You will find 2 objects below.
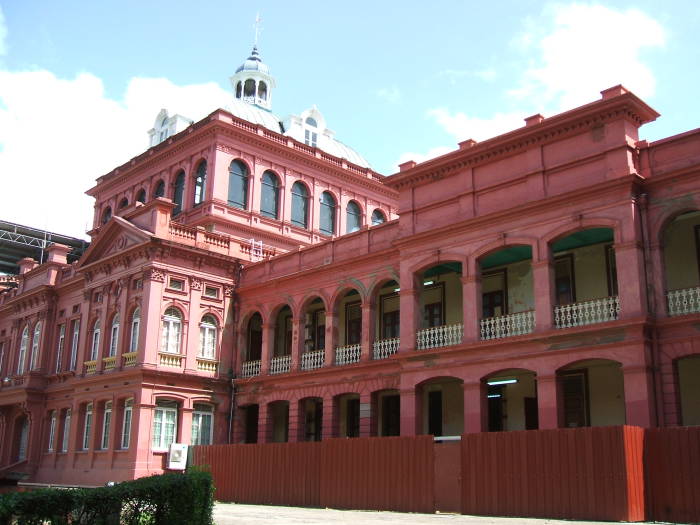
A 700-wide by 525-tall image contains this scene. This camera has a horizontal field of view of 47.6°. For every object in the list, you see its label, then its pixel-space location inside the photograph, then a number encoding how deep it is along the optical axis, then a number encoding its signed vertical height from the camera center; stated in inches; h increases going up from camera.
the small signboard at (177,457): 1131.3 +35.5
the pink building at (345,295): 800.9 +250.8
